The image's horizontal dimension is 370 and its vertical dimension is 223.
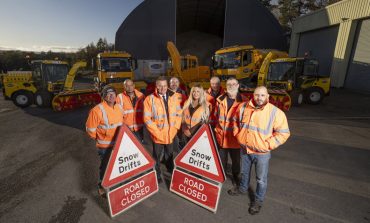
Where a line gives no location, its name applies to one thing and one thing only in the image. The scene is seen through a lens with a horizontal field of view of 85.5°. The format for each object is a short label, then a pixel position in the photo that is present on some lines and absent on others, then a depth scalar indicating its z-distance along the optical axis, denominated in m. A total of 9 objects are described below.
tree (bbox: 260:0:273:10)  43.74
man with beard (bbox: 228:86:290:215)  2.70
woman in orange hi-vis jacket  3.45
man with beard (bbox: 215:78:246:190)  3.21
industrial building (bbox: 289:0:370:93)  14.98
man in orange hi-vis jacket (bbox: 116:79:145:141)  4.02
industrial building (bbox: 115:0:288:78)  20.88
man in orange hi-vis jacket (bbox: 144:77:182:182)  3.39
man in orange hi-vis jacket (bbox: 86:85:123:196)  3.01
